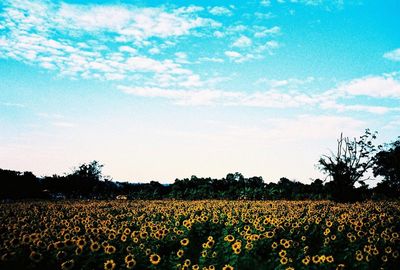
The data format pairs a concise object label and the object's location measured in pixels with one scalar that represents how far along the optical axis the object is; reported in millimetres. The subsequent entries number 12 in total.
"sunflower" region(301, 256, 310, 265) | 6064
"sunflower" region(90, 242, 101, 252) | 6842
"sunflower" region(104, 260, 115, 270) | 5889
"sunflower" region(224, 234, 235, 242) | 7534
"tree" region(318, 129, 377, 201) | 21234
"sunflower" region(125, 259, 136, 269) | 6020
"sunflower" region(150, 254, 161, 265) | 6159
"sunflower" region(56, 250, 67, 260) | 6461
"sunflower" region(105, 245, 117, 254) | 6881
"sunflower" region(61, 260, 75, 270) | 5781
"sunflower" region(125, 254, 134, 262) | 6350
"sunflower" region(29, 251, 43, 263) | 6180
